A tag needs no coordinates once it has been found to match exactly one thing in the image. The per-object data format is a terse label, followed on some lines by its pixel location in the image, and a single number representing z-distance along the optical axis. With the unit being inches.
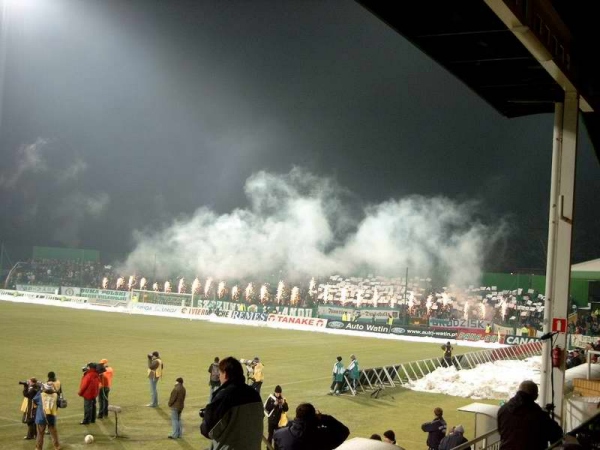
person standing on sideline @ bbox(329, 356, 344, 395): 812.6
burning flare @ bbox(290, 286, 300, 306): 2449.2
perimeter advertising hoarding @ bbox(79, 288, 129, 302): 2532.0
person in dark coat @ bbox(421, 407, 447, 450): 449.1
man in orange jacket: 613.6
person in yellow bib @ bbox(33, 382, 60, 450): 483.2
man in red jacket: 584.1
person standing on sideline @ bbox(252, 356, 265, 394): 741.9
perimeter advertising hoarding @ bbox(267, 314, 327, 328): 1956.2
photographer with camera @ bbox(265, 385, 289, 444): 540.4
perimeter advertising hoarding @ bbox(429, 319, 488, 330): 1759.5
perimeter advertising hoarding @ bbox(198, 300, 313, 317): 2126.0
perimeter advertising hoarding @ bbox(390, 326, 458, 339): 1743.4
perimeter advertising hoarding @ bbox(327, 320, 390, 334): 1858.3
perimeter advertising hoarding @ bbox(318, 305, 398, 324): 1959.9
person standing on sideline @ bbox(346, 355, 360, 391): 820.6
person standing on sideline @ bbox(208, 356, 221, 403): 703.7
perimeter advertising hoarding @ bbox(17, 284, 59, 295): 2837.6
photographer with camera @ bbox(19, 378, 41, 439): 523.2
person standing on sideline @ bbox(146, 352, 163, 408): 673.0
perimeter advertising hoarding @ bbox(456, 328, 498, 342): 1675.3
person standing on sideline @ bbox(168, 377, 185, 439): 559.8
